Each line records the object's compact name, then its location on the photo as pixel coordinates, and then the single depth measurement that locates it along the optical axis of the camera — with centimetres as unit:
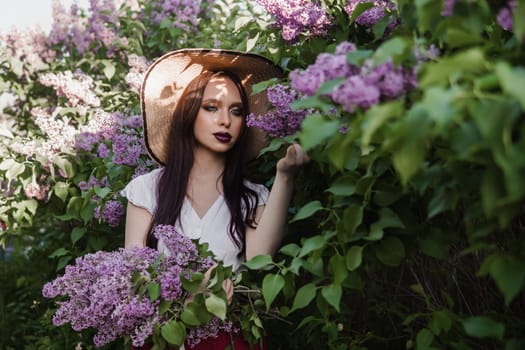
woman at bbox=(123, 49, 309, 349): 226
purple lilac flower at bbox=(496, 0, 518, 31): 110
